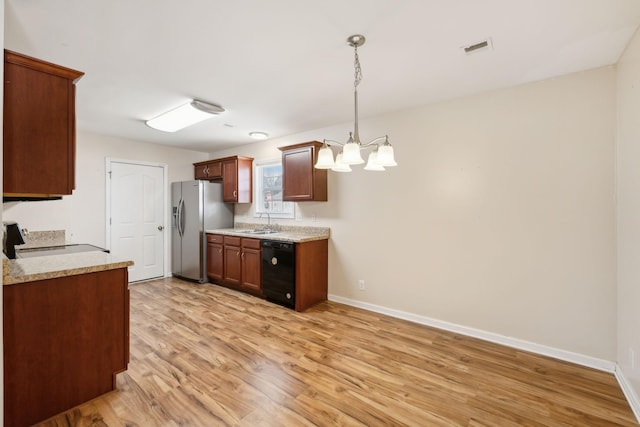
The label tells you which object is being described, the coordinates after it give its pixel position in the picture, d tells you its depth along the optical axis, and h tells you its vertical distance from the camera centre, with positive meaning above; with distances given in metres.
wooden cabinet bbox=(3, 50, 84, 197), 1.61 +0.52
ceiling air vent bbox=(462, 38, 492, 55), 1.95 +1.17
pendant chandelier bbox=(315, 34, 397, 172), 1.94 +0.41
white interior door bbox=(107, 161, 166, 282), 4.52 -0.05
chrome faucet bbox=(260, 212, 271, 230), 4.70 -0.15
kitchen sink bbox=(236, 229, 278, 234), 4.46 -0.31
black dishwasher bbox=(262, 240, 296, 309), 3.54 -0.79
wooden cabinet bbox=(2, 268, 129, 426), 1.61 -0.81
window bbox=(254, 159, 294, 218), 4.55 +0.36
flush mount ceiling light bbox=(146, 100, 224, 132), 3.05 +1.13
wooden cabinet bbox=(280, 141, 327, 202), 3.76 +0.51
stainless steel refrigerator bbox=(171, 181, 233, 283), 4.71 -0.16
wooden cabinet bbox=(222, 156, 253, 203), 4.76 +0.58
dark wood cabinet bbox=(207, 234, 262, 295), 4.02 -0.76
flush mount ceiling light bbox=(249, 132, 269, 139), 4.29 +1.21
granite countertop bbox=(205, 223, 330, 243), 3.65 -0.32
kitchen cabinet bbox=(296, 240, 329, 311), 3.51 -0.80
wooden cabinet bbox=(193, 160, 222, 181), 5.05 +0.80
